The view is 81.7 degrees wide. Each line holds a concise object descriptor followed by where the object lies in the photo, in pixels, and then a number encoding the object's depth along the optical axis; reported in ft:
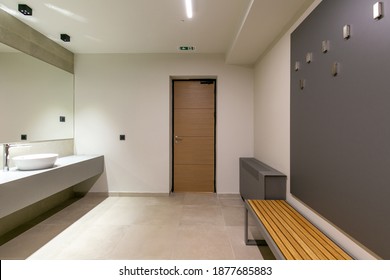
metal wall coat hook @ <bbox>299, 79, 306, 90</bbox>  6.96
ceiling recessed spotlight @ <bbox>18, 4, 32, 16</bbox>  8.66
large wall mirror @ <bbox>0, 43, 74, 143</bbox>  9.41
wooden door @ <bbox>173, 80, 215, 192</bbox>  14.67
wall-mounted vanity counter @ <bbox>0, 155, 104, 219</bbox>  7.22
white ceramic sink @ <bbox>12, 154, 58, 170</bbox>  8.80
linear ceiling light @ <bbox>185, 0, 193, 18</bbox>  8.26
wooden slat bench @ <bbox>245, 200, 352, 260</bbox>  4.85
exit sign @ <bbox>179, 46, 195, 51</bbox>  12.69
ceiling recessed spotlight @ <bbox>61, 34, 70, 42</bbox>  11.21
